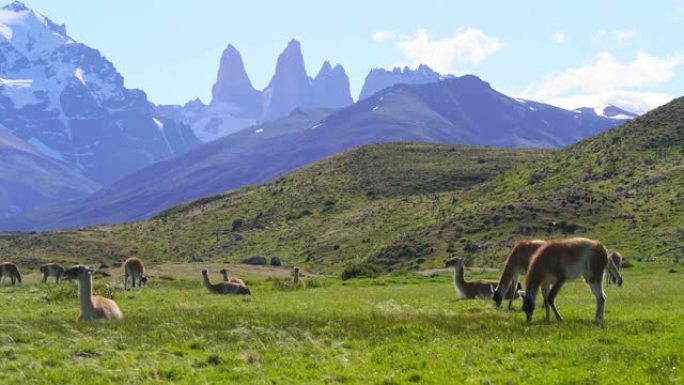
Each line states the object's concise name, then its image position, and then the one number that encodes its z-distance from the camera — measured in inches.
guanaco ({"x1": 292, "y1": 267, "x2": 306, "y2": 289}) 1966.0
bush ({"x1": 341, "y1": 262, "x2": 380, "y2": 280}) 2664.9
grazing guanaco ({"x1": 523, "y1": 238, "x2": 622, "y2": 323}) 789.9
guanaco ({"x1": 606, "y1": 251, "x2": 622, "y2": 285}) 1763.0
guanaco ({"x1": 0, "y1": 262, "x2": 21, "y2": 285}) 2062.0
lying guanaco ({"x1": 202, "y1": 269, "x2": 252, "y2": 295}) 1624.0
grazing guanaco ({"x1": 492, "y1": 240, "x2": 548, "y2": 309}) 1004.6
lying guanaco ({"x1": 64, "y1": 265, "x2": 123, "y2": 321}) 898.7
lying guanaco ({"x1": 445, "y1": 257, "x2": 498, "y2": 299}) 1282.0
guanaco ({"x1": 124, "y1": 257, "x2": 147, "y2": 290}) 1872.5
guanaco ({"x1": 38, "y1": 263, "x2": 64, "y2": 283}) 2236.7
